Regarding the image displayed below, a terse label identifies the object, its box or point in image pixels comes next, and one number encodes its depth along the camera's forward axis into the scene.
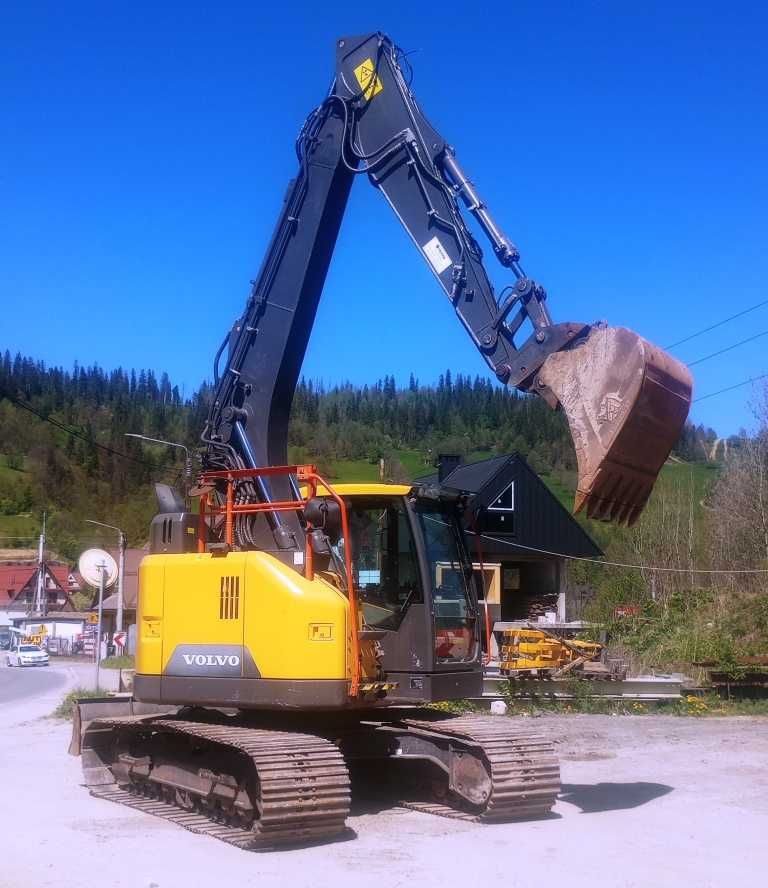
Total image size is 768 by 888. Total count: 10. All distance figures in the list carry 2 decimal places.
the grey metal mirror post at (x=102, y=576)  20.93
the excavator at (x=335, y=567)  8.41
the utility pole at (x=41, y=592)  80.03
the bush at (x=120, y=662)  34.60
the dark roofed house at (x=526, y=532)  39.72
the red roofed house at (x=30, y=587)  90.81
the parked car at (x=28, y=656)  49.28
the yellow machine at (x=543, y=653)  24.05
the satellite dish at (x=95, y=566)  21.36
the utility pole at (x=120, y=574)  26.90
